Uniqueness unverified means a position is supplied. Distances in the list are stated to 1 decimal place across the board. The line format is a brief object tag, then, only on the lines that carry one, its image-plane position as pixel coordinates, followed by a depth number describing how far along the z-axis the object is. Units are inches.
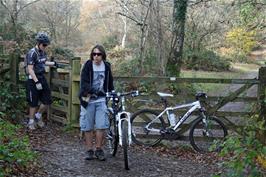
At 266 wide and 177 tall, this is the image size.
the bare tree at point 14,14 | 723.7
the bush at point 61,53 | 893.2
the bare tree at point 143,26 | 652.7
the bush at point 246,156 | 167.5
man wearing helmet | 357.1
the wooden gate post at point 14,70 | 406.6
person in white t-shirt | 288.0
